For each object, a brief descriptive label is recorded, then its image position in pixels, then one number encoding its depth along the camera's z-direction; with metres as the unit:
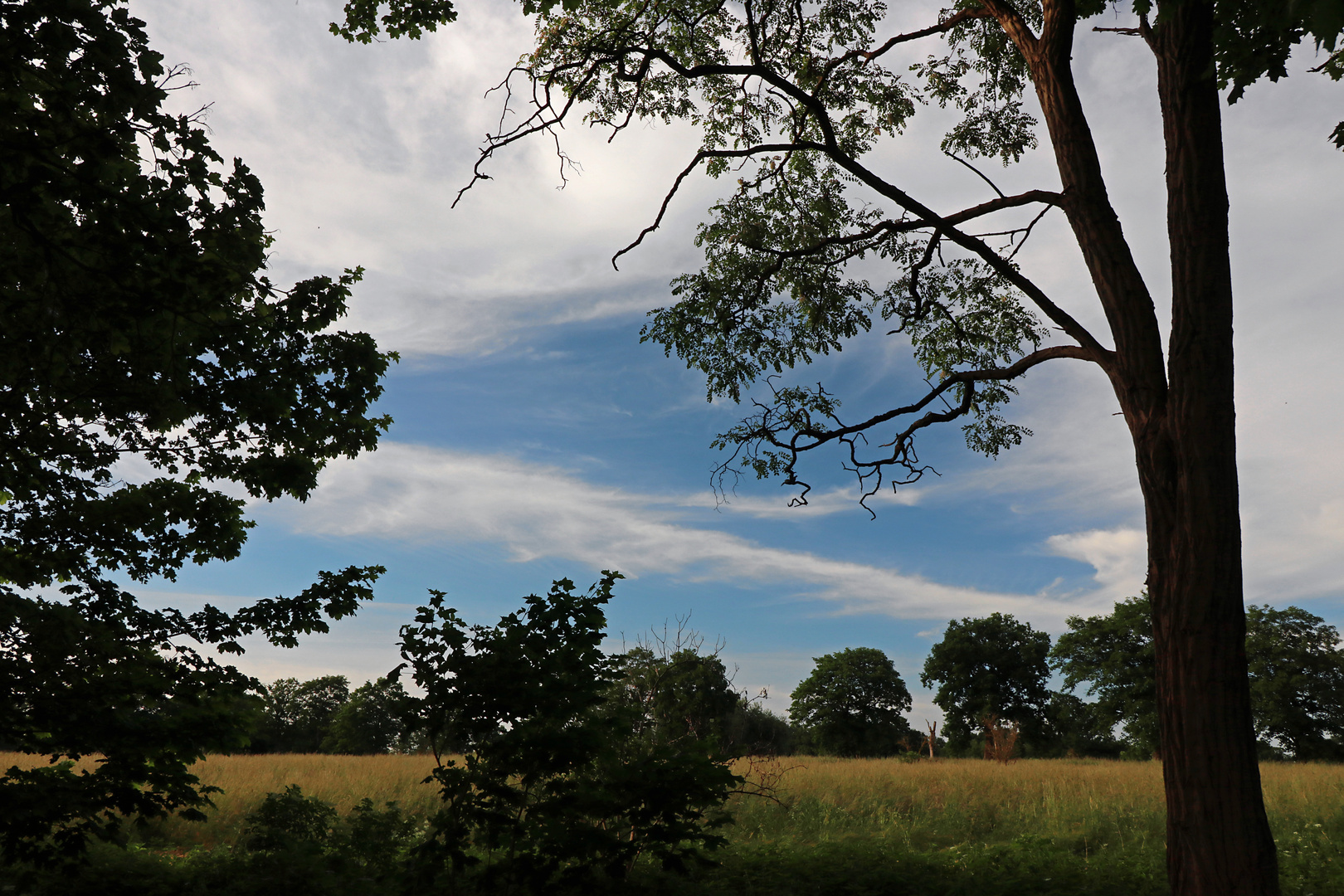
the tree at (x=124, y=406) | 4.53
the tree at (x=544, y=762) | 5.92
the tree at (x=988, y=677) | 45.91
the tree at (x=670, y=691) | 10.39
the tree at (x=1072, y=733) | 46.72
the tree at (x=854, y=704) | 46.84
